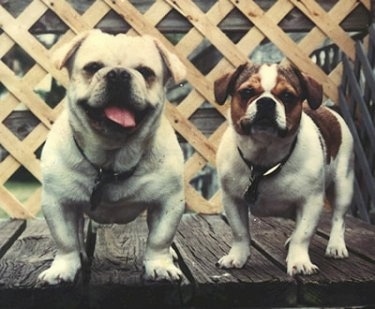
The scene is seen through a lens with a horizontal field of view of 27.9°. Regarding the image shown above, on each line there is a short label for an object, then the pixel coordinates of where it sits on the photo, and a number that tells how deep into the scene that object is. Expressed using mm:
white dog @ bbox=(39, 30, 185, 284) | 1868
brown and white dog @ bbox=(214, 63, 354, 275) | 2053
